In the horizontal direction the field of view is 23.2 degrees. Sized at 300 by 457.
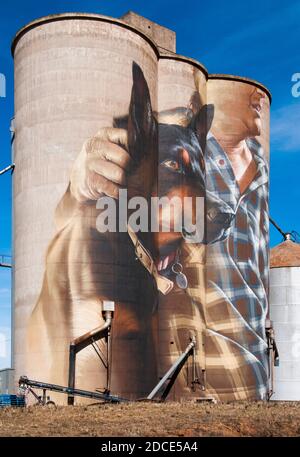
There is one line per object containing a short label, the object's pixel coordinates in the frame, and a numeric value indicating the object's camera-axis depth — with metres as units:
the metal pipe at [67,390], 33.41
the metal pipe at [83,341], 34.06
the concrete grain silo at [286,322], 52.16
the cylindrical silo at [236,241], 44.88
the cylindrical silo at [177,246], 41.75
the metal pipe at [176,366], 38.72
